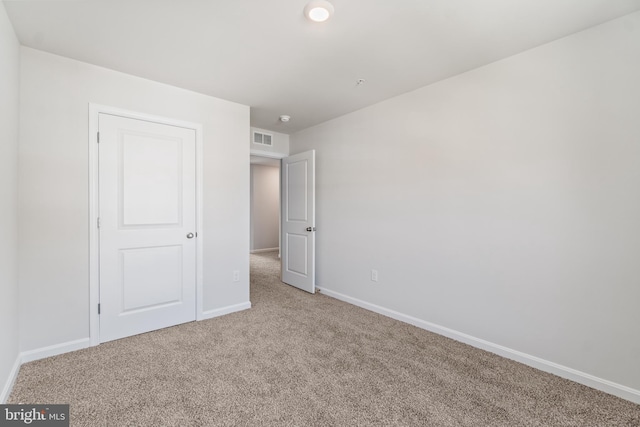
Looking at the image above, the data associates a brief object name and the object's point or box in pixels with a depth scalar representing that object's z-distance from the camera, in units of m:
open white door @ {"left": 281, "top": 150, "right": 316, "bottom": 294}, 3.96
